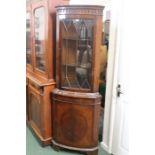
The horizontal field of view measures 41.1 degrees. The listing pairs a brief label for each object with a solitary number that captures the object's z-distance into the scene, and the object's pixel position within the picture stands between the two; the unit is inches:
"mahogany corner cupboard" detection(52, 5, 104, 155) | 95.7
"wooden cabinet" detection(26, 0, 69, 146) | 106.5
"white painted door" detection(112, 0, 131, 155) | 94.0
